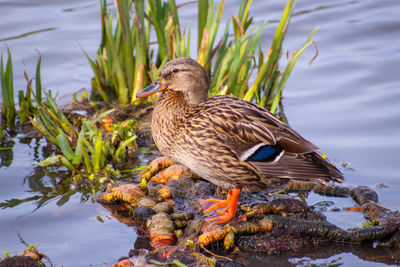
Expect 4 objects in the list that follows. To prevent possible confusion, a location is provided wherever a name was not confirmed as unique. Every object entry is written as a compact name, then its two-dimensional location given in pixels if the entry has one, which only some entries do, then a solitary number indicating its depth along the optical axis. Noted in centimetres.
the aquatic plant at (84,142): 1043
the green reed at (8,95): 1221
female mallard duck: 869
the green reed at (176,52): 1237
